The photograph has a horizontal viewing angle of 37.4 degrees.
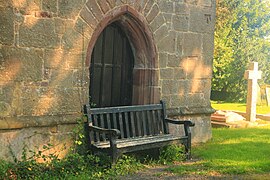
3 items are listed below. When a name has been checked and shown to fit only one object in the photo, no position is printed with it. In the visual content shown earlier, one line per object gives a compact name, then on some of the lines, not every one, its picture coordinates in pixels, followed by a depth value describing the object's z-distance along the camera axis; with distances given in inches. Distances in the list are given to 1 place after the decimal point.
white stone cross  482.9
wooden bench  215.2
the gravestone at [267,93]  773.4
